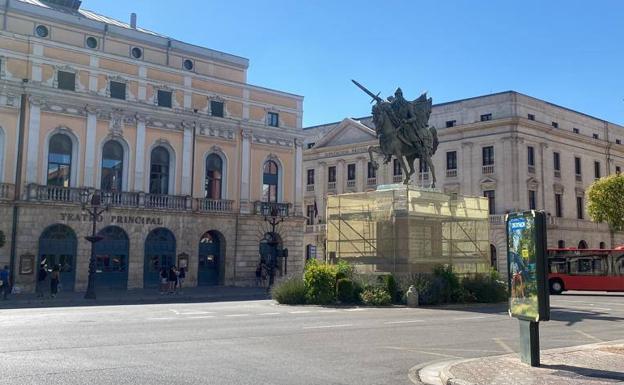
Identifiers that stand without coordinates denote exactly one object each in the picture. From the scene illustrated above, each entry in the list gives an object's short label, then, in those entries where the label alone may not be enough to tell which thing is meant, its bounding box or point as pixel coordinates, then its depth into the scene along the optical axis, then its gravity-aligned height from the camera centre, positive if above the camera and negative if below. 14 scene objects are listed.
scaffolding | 24.48 +1.47
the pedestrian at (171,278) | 32.67 -0.80
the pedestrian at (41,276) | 31.85 -0.76
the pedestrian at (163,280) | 32.41 -0.93
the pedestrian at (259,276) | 39.78 -0.79
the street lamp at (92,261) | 28.47 +0.04
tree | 43.41 +4.72
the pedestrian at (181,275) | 34.15 -0.70
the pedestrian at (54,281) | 28.52 -0.92
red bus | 37.69 -0.18
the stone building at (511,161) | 53.78 +9.92
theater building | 33.34 +6.72
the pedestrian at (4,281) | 27.73 -0.89
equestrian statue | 25.70 +5.70
